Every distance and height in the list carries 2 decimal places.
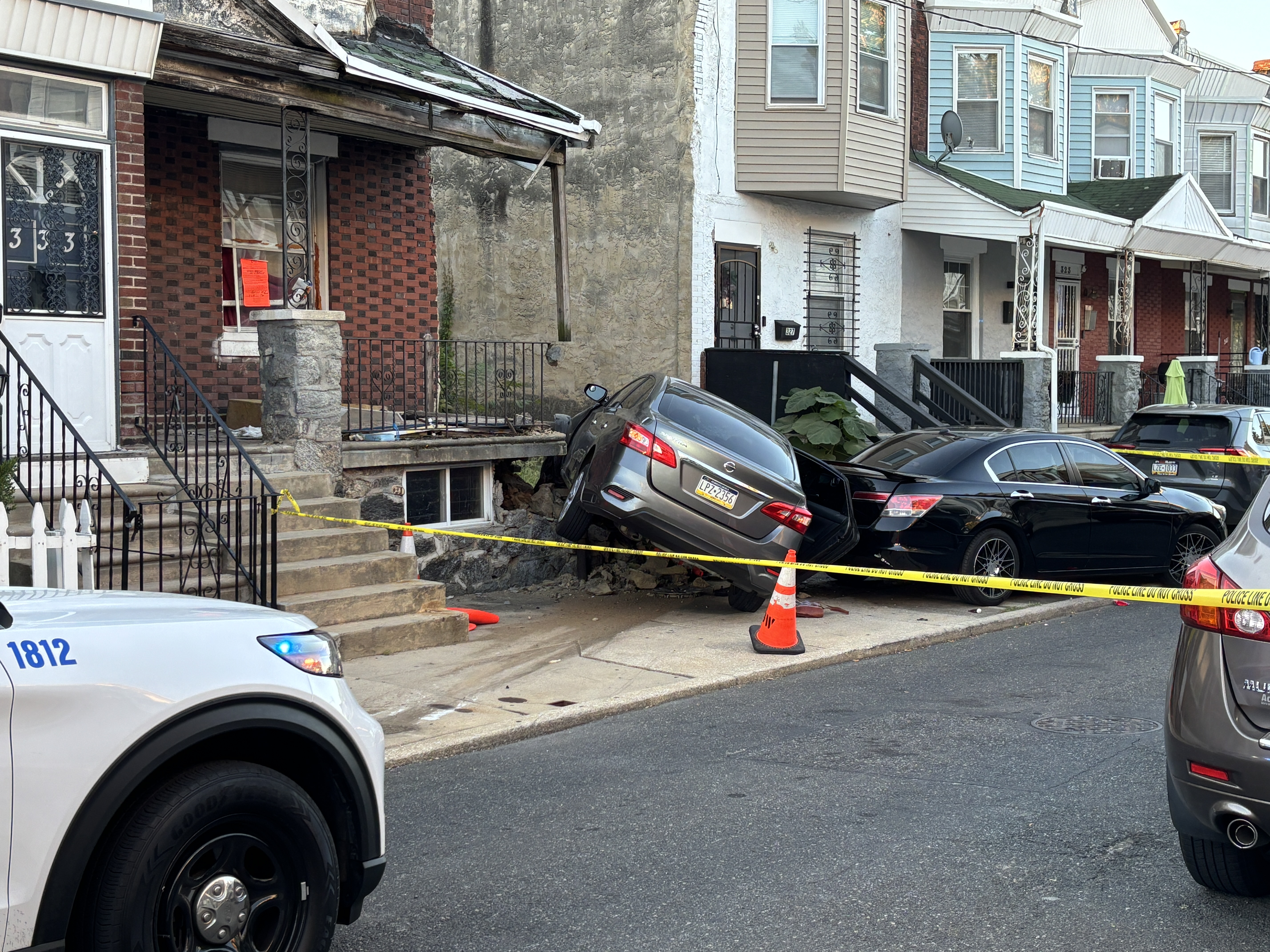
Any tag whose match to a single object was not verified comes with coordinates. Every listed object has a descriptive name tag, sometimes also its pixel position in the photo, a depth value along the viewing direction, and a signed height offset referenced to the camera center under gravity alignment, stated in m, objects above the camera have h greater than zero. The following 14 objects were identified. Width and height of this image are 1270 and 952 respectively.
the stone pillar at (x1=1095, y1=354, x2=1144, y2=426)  22.34 -0.11
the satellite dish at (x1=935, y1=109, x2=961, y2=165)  19.73 +3.74
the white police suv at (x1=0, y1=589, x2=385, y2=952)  3.11 -1.06
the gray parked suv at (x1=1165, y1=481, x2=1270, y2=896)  4.15 -1.14
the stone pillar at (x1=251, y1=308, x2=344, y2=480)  10.79 -0.03
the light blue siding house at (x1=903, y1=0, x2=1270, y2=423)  19.97 +3.18
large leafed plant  13.88 -0.52
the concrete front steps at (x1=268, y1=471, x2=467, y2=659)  9.20 -1.56
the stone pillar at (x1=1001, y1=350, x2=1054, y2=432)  19.70 -0.16
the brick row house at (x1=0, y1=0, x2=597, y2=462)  9.55 +1.93
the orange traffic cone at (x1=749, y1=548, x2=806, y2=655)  9.34 -1.78
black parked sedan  11.21 -1.21
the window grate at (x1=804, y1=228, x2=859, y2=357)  18.31 +1.22
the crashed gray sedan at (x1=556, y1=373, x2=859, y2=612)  9.77 -0.81
